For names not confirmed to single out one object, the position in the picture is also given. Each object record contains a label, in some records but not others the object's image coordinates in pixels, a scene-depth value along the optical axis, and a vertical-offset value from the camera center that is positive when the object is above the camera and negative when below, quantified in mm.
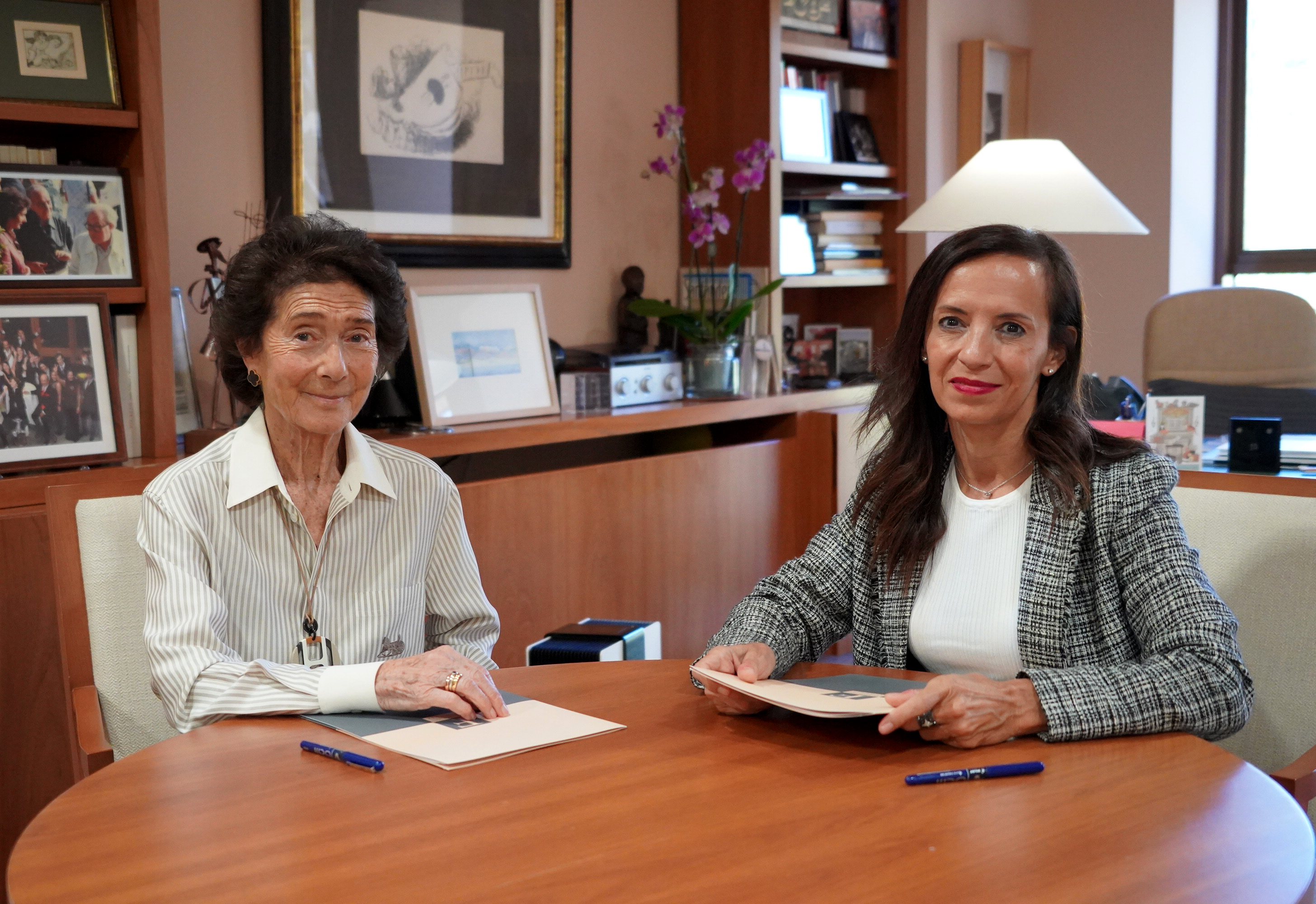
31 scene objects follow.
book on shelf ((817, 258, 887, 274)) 4152 +108
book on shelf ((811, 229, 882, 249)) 4129 +191
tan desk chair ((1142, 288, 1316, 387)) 3885 -160
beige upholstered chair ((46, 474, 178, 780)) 1800 -434
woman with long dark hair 1435 -317
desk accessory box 2377 -670
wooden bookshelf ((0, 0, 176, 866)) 2223 -207
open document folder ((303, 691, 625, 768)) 1295 -468
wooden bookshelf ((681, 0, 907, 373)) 3736 +622
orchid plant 3533 +205
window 4785 +553
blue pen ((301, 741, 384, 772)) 1243 -458
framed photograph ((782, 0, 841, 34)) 3975 +920
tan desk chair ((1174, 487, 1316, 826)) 1703 -439
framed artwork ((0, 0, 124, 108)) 2328 +497
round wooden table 988 -466
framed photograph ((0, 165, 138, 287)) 2322 +167
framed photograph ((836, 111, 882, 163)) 4258 +550
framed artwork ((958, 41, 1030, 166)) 4453 +751
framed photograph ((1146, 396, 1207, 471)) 2551 -288
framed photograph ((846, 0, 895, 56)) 4176 +924
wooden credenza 2242 -554
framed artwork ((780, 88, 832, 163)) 3975 +561
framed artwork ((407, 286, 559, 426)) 2975 -121
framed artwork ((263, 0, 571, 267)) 2961 +473
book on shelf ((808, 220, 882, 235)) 4121 +235
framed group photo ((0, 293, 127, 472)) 2287 -132
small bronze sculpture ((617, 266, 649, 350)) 3703 -53
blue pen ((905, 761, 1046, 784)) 1194 -465
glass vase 3566 -203
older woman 1630 -278
